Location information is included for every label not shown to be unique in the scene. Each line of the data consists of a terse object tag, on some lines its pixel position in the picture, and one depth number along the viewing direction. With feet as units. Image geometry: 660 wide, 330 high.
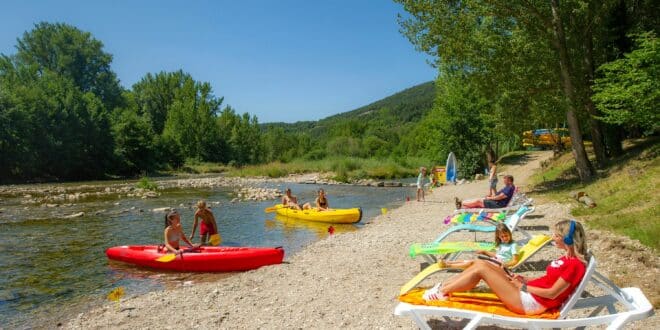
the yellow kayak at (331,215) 53.88
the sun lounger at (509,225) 29.60
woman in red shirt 14.58
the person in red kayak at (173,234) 34.04
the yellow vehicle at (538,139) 132.30
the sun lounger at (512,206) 37.14
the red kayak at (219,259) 32.96
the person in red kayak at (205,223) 39.81
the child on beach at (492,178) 44.94
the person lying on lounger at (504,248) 22.47
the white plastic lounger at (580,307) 13.75
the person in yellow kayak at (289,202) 60.06
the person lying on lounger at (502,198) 38.65
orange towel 14.65
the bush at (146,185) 107.96
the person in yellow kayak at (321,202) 57.88
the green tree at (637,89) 42.68
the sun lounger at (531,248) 22.47
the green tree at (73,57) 214.07
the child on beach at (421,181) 66.84
